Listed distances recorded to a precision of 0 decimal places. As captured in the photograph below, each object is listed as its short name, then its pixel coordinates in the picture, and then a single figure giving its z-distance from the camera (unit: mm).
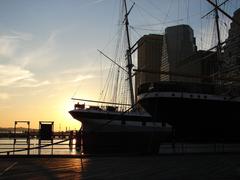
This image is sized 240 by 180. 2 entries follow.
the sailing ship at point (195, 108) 21896
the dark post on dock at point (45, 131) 15061
